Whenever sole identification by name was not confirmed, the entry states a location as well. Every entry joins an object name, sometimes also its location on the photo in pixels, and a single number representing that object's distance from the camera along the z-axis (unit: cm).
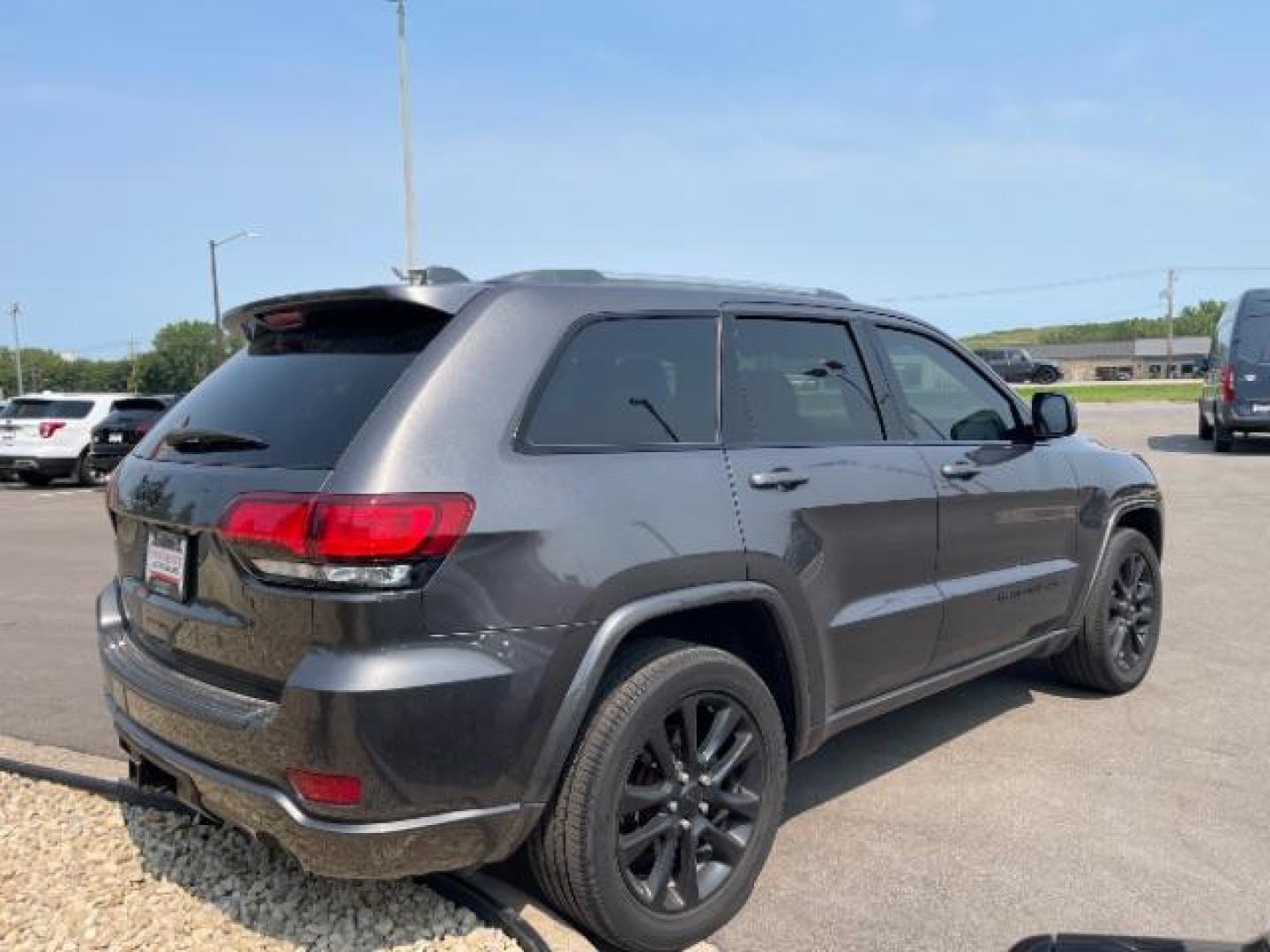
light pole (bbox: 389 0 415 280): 2189
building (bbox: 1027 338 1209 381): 8550
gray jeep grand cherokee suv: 249
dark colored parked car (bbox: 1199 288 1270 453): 1588
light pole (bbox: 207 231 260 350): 3997
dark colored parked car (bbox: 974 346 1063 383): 3769
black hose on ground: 281
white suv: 1764
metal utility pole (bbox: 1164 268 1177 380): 8558
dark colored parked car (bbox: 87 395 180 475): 1695
